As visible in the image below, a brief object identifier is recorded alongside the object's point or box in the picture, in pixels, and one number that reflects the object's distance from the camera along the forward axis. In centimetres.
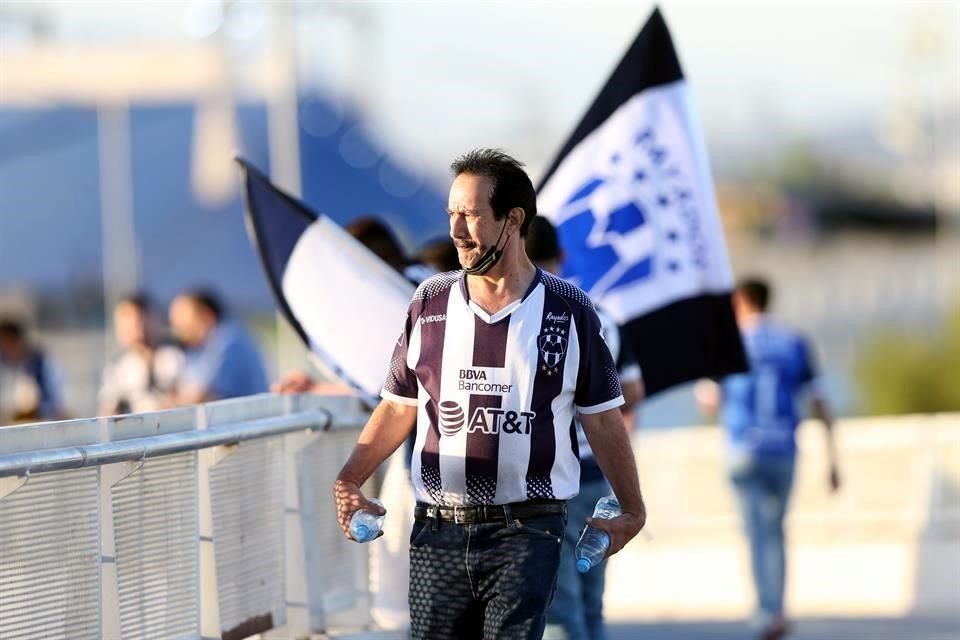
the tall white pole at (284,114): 8187
